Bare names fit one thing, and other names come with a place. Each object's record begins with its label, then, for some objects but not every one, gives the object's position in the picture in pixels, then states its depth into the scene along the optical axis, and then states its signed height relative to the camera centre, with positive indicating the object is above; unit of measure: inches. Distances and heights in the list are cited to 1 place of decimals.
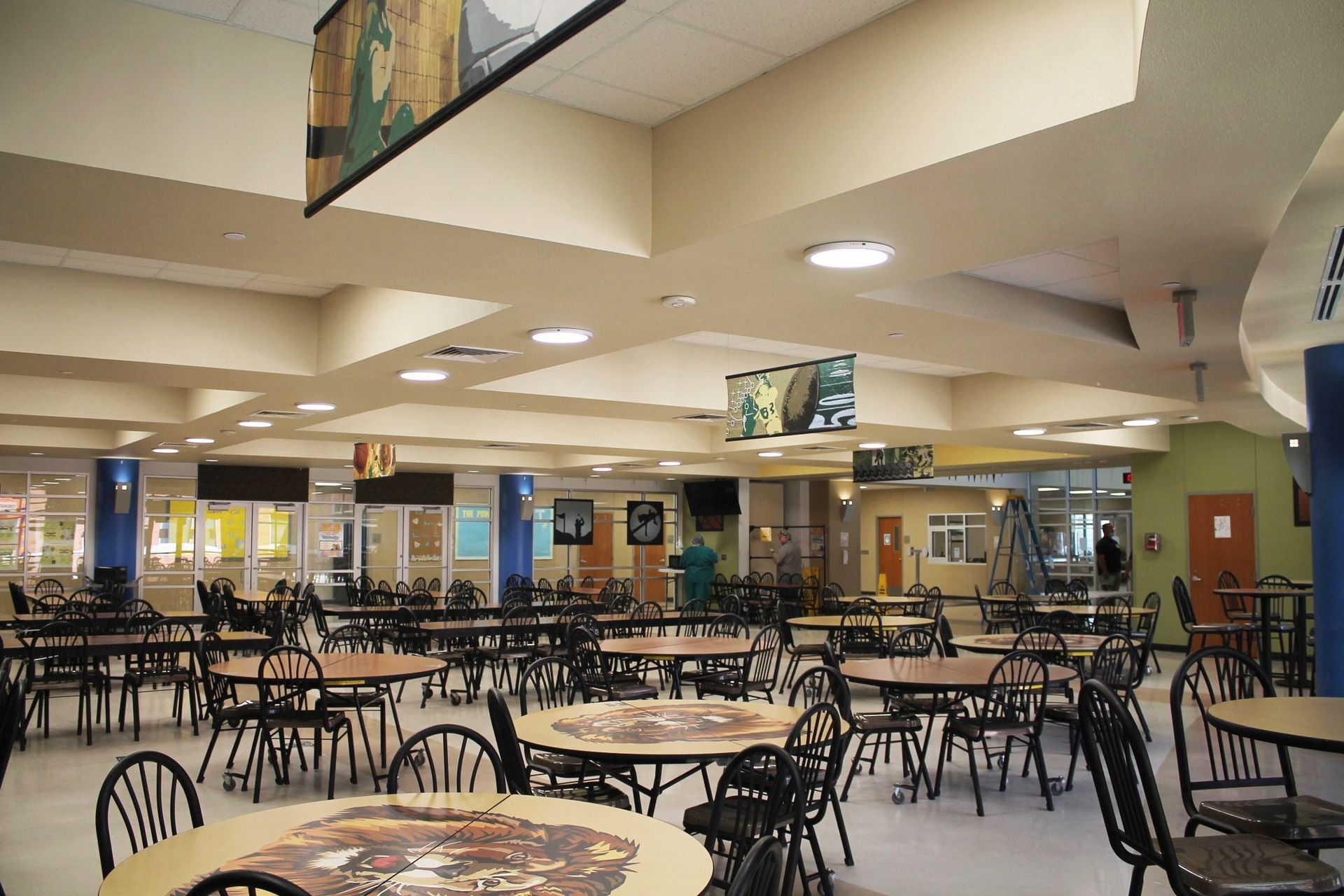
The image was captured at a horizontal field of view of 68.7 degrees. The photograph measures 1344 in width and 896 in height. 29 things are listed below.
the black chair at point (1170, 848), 112.6 -39.8
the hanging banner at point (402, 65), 58.7 +32.1
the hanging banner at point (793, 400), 239.8 +34.0
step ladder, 810.2 -7.3
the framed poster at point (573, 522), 743.2 +8.9
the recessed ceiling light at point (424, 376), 273.4 +44.1
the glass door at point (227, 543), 650.2 -5.6
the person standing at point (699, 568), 677.9 -24.3
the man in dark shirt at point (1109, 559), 613.9 -16.1
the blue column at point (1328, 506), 261.3 +7.2
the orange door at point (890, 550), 885.2 -15.2
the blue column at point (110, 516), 600.1 +11.6
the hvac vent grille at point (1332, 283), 195.8 +55.4
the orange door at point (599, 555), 802.2 -17.3
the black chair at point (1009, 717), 213.6 -41.4
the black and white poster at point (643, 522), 777.6 +9.0
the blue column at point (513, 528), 734.5 +4.7
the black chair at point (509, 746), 142.1 -31.0
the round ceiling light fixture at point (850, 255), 146.1 +41.9
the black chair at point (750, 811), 114.4 -35.6
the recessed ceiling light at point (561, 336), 214.2 +43.7
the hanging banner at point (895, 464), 505.0 +36.6
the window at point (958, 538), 868.0 -4.5
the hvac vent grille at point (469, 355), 242.4 +44.7
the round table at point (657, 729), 145.5 -31.8
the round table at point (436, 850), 88.4 -31.2
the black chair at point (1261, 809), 133.3 -39.9
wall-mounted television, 779.4 +28.6
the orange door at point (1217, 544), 499.2 -5.8
